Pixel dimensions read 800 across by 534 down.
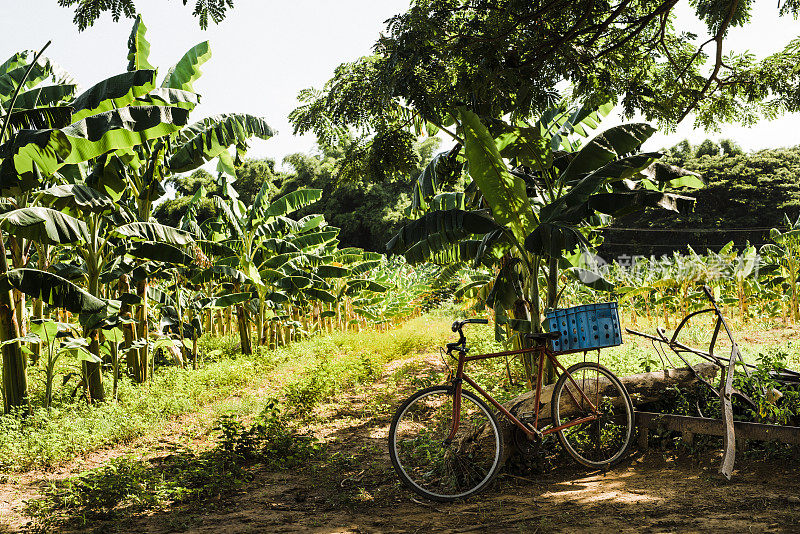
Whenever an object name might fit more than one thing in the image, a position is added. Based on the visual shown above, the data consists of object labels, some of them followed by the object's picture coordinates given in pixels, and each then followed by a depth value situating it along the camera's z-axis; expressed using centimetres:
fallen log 417
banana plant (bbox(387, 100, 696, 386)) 492
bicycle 372
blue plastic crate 405
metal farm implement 350
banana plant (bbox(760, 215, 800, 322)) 1196
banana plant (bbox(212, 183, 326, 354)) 1122
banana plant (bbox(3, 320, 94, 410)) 618
